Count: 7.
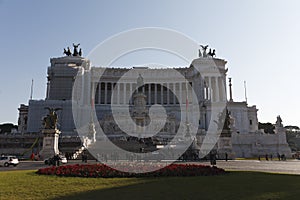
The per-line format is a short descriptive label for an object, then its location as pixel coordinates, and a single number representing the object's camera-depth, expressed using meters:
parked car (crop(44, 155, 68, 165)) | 26.26
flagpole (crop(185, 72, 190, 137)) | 50.36
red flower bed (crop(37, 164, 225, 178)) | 16.41
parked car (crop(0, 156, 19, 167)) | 29.02
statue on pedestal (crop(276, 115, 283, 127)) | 56.75
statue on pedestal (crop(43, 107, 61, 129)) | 35.19
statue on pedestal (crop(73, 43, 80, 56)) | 93.88
